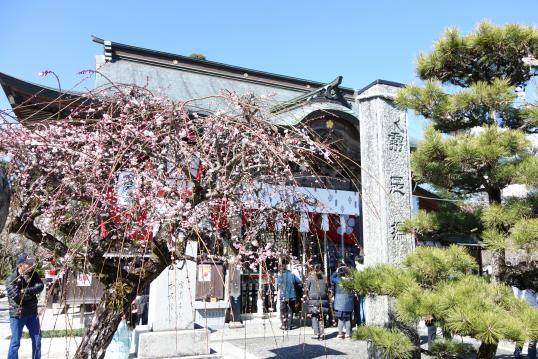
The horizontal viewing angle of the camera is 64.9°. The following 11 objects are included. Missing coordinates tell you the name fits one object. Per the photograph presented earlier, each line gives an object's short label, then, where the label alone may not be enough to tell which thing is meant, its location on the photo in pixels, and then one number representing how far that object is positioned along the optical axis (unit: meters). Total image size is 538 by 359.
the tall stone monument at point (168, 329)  6.50
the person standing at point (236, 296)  10.52
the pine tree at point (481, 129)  4.09
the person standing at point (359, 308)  9.81
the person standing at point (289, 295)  9.73
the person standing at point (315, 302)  9.09
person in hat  5.84
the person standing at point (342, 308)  9.25
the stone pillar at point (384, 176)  5.12
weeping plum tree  3.14
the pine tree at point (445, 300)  3.17
